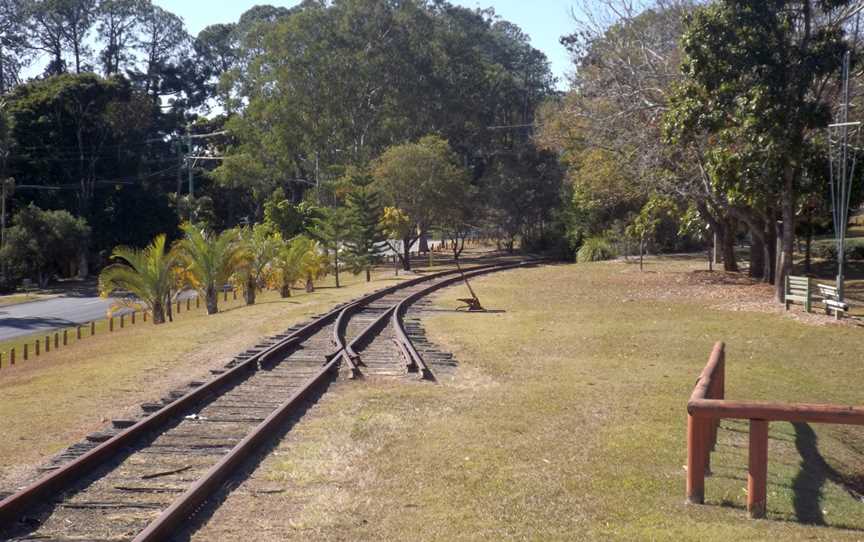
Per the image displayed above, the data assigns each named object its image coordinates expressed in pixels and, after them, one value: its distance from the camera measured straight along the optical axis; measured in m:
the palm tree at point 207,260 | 26.25
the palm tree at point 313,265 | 32.88
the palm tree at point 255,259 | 29.74
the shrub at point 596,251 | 47.84
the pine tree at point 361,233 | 39.53
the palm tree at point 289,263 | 31.02
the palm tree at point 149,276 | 25.39
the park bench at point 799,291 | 22.12
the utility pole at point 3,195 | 51.59
